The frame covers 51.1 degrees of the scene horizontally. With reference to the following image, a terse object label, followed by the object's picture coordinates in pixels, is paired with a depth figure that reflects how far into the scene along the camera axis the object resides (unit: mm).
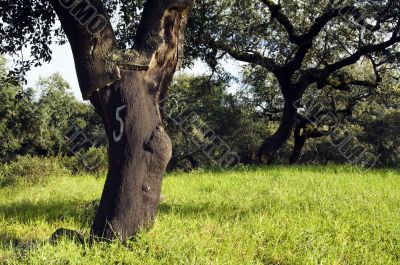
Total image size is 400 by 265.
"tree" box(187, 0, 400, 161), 17188
